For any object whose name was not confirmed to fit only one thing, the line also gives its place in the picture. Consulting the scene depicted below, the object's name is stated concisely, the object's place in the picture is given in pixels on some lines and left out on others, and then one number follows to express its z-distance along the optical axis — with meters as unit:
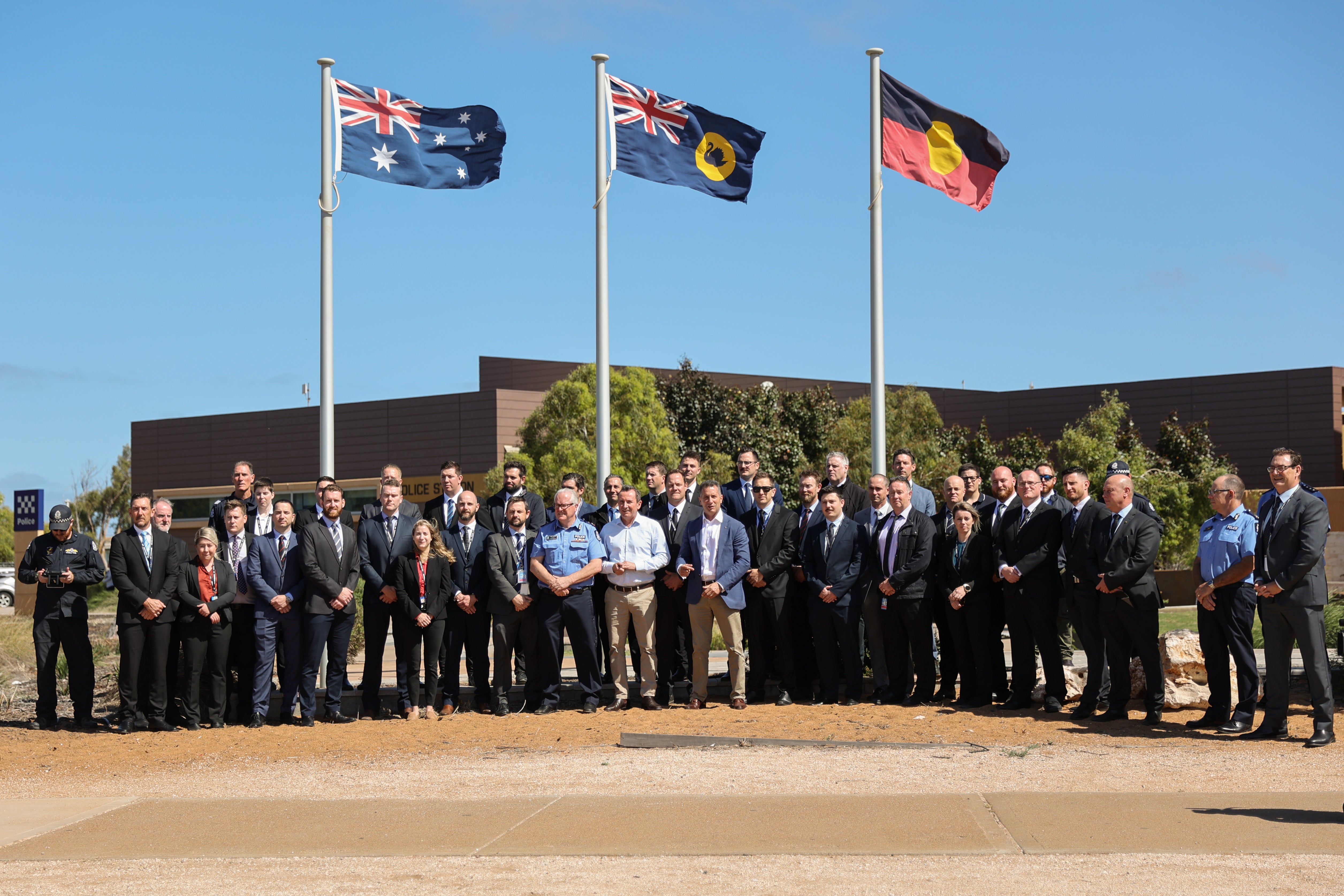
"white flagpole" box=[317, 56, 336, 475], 13.52
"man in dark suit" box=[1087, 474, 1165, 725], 10.40
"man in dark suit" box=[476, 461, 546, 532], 12.45
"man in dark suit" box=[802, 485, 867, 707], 11.70
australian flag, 13.99
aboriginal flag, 15.28
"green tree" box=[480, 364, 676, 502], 29.23
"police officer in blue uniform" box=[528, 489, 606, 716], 11.70
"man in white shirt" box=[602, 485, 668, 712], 11.74
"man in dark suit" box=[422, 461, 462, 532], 12.15
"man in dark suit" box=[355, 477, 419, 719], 11.63
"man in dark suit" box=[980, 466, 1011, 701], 11.43
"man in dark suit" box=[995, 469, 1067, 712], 11.05
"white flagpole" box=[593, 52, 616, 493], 14.53
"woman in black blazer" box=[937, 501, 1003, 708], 11.38
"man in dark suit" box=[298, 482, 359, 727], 11.32
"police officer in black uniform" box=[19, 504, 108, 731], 11.50
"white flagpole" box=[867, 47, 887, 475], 14.62
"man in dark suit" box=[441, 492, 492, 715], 11.73
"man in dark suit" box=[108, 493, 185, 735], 11.16
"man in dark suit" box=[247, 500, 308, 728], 11.37
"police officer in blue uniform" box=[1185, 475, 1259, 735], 10.05
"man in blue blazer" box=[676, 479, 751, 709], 11.65
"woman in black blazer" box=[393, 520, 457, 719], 11.50
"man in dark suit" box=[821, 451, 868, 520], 12.16
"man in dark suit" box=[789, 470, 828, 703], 12.12
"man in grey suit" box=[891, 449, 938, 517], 12.30
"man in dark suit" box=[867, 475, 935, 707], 11.54
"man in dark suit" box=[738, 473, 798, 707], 11.91
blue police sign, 32.38
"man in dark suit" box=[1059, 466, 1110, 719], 10.74
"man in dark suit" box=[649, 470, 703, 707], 12.05
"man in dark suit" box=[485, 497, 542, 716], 11.64
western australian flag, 14.89
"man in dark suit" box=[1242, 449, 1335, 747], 9.58
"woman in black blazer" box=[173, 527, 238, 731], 11.23
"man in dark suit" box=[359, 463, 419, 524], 12.03
